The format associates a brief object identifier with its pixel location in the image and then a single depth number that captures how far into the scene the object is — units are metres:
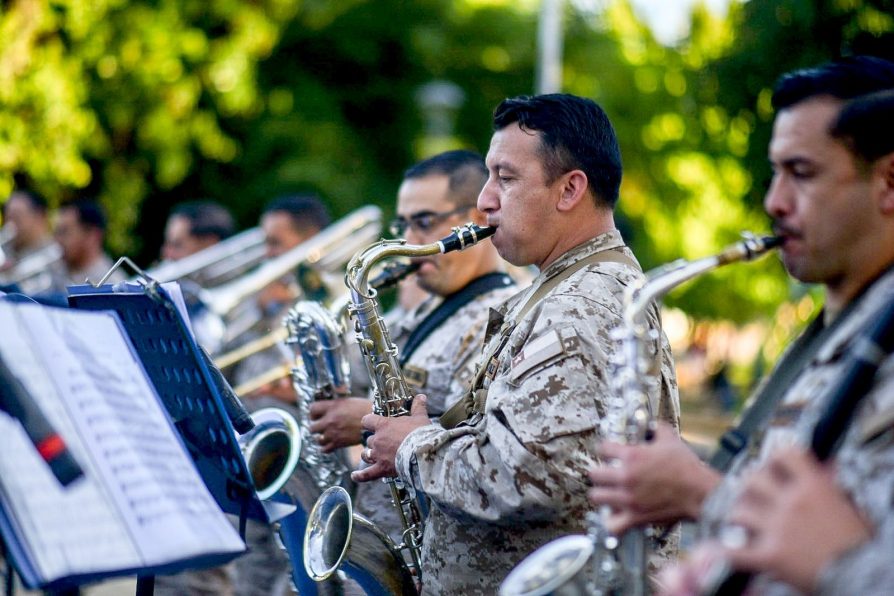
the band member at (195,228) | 8.21
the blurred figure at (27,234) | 8.65
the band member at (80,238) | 8.70
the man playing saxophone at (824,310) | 2.08
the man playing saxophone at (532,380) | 2.98
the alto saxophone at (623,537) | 2.49
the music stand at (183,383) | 3.07
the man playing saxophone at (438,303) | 4.43
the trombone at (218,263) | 7.80
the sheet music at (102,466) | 2.35
